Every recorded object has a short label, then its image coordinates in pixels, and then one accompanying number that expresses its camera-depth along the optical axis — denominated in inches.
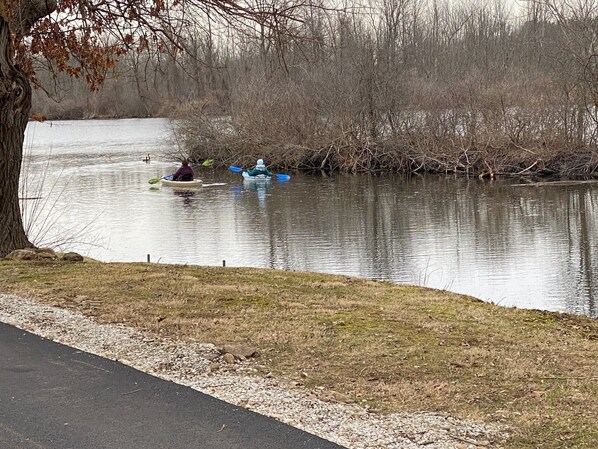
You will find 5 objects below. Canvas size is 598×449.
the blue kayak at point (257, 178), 1763.0
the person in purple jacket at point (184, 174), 1668.3
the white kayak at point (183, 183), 1640.0
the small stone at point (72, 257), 563.8
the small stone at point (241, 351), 305.6
